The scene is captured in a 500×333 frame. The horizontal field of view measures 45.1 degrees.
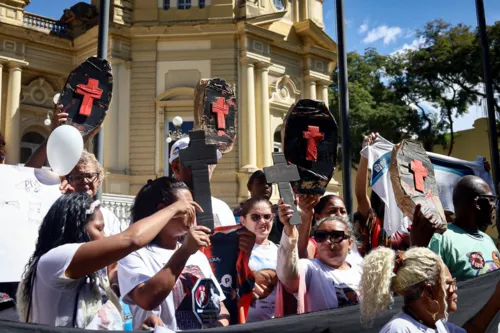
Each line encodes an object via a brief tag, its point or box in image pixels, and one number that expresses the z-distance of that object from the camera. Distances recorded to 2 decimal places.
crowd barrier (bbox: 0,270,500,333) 2.74
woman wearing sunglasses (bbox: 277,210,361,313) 3.61
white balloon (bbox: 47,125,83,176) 4.13
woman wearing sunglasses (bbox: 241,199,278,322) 4.04
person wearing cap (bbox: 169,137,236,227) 4.49
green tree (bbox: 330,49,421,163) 28.52
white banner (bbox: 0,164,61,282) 4.21
